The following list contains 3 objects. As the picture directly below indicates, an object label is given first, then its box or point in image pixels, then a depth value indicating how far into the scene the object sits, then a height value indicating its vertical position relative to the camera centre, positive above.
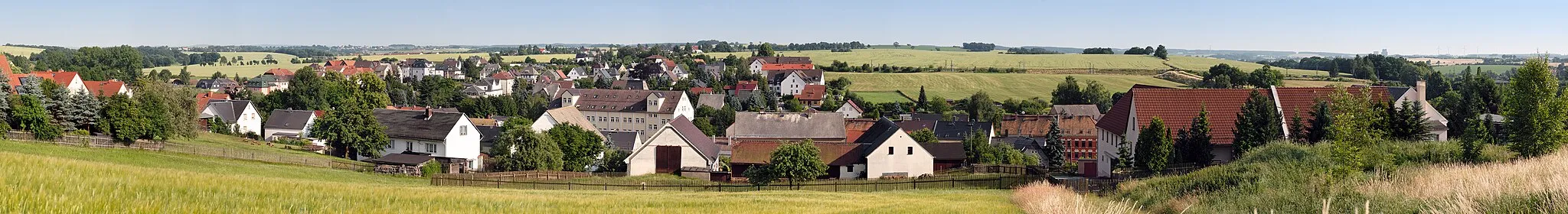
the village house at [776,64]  159.00 +1.40
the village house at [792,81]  127.19 -0.87
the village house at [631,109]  92.56 -3.13
